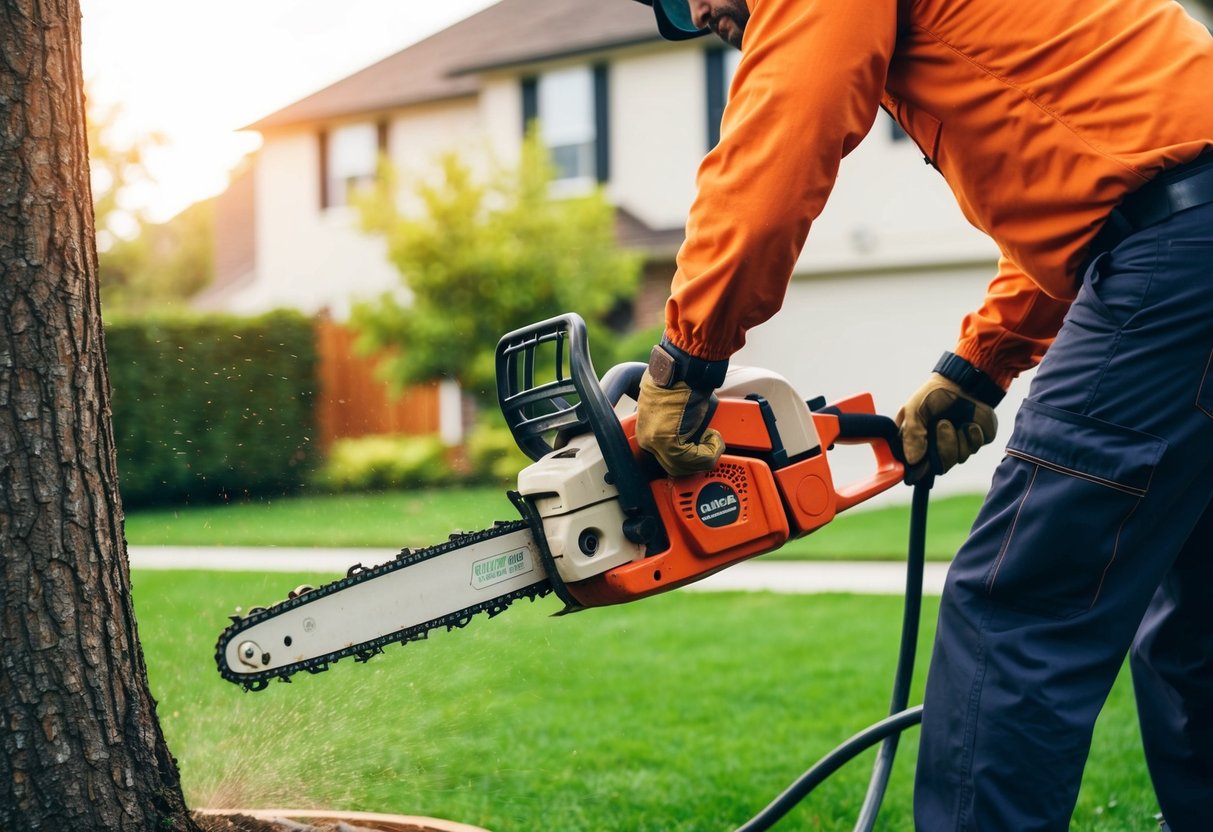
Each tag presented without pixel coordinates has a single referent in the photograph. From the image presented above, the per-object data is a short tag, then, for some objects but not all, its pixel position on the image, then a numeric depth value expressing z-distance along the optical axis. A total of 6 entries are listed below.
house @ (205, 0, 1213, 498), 13.66
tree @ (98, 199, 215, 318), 42.03
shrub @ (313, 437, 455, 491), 13.50
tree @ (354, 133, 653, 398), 13.70
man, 1.73
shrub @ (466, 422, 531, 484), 13.48
